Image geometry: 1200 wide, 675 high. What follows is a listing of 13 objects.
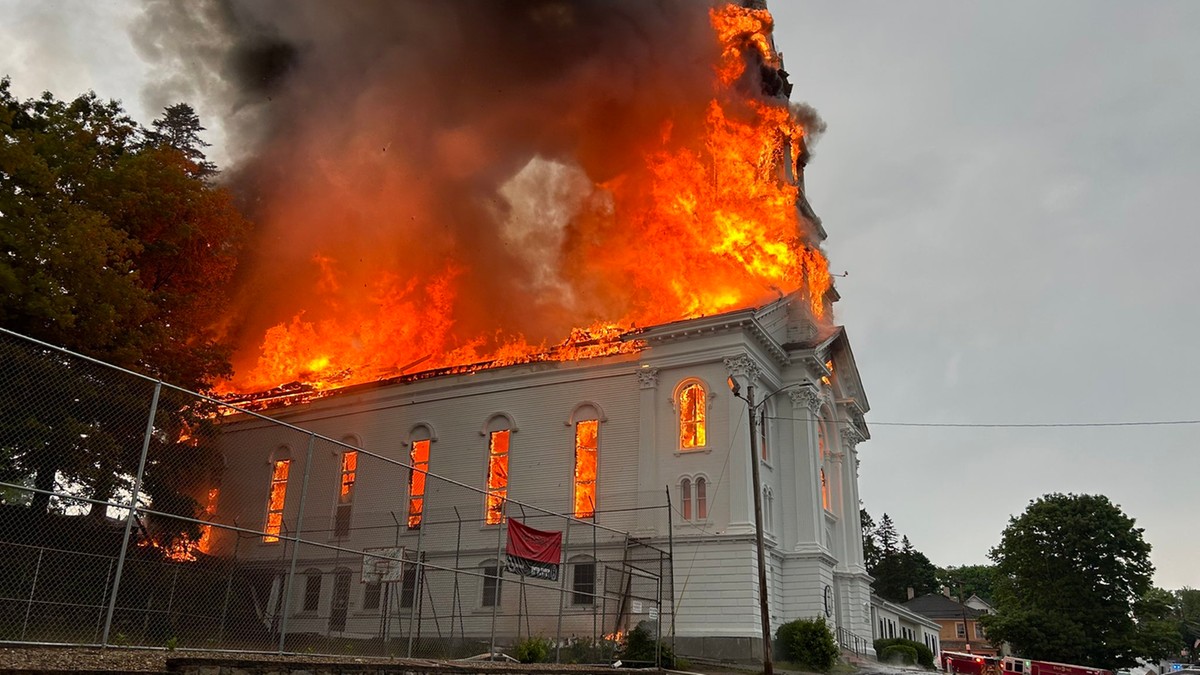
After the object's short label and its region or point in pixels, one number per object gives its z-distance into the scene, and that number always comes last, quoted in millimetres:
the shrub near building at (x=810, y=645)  30859
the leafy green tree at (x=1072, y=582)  52469
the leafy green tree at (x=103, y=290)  12734
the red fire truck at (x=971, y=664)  46406
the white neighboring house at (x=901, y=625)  51284
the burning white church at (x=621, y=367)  31328
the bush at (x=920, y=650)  44594
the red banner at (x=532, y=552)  18844
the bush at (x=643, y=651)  23859
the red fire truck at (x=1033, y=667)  44166
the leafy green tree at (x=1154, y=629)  51656
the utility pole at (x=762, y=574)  24322
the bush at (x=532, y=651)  20969
